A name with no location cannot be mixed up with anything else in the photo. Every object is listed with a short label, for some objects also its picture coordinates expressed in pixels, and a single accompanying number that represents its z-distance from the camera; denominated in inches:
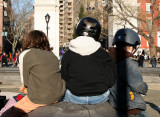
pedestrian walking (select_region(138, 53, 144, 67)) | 1097.3
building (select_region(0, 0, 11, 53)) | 2536.9
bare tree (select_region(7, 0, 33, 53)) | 2313.0
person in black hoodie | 107.1
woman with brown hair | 111.6
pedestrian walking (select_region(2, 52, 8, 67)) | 1074.7
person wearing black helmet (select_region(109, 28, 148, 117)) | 111.0
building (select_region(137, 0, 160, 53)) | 2291.3
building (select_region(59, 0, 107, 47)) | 5067.9
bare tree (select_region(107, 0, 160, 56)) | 1391.9
